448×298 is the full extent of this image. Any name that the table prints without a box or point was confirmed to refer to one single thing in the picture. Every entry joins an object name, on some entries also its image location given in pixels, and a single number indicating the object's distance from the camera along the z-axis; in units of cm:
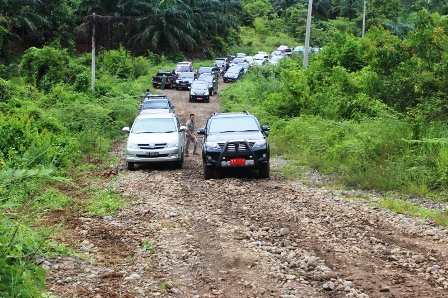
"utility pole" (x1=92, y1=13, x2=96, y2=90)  2979
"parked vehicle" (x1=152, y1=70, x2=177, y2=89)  4747
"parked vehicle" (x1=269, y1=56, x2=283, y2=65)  5416
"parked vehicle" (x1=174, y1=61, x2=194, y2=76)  5191
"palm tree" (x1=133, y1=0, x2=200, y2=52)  5953
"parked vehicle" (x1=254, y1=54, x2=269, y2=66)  6061
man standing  2002
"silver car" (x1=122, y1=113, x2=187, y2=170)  1648
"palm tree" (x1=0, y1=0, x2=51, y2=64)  4784
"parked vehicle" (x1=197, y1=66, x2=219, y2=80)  5174
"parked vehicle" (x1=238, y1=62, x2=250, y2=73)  5422
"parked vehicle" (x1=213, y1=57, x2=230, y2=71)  5982
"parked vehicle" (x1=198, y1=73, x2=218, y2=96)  4316
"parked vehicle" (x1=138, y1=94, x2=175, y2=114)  2736
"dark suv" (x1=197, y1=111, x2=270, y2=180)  1391
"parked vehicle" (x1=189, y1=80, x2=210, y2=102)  3981
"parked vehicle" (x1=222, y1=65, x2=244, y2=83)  5110
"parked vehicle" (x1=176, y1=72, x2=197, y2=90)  4709
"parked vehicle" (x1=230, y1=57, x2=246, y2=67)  5833
